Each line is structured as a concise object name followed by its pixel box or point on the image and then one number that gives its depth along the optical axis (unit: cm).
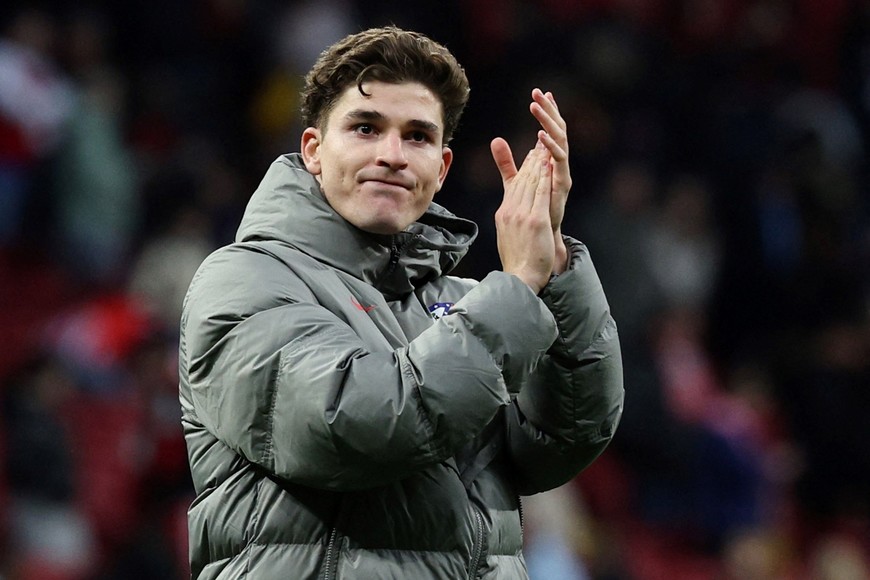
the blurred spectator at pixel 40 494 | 1291
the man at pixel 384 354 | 491
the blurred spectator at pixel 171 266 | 1459
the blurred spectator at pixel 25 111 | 1480
